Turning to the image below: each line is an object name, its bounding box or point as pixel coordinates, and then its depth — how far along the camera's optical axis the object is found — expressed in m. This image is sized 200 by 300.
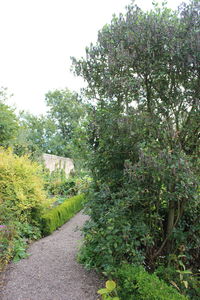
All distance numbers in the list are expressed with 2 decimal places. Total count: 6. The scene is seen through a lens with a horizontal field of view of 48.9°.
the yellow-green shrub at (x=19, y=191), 4.45
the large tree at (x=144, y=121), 2.52
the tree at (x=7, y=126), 9.16
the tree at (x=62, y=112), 24.64
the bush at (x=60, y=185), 8.73
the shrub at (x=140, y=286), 1.94
